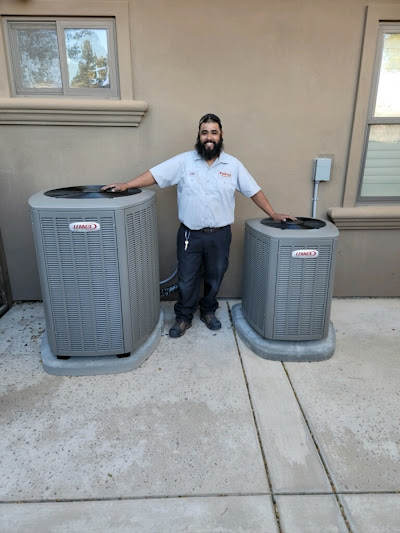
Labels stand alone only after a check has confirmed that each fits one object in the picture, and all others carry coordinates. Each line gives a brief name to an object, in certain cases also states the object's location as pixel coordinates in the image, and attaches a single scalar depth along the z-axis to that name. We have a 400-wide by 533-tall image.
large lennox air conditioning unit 2.38
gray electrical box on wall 3.35
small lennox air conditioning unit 2.67
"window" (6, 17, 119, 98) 3.04
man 2.86
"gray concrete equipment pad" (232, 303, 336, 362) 2.79
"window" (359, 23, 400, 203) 3.26
